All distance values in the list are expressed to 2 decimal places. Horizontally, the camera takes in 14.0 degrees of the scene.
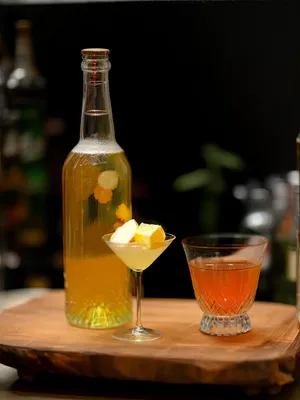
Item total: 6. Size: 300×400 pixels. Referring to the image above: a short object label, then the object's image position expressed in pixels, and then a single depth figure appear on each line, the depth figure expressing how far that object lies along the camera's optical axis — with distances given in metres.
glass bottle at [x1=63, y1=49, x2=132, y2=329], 1.29
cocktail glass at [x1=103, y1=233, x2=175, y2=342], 1.21
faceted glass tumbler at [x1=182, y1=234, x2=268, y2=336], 1.24
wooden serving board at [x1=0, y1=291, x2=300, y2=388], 1.14
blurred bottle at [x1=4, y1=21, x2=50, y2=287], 2.10
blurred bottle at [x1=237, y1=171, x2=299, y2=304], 1.80
